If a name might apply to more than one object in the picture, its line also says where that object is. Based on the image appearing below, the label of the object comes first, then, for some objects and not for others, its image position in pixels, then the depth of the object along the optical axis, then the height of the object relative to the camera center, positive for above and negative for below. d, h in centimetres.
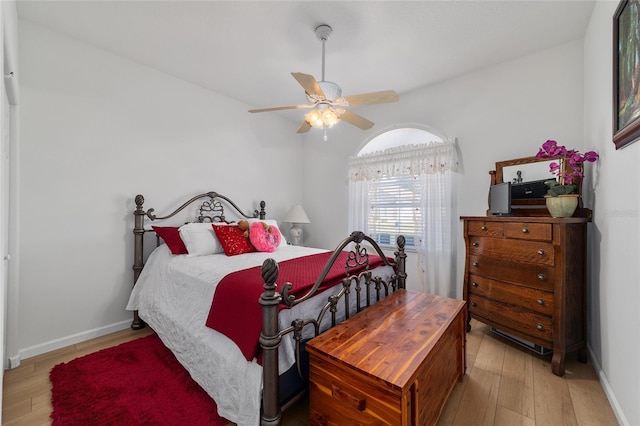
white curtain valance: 309 +66
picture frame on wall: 134 +77
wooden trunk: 114 -69
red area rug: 154 -115
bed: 137 -58
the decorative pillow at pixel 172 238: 257 -25
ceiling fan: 209 +90
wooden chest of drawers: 192 -49
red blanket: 142 -49
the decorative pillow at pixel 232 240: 265 -27
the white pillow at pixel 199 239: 257 -26
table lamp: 396 -9
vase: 202 +8
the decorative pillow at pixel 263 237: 283 -26
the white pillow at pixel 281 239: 319 -30
